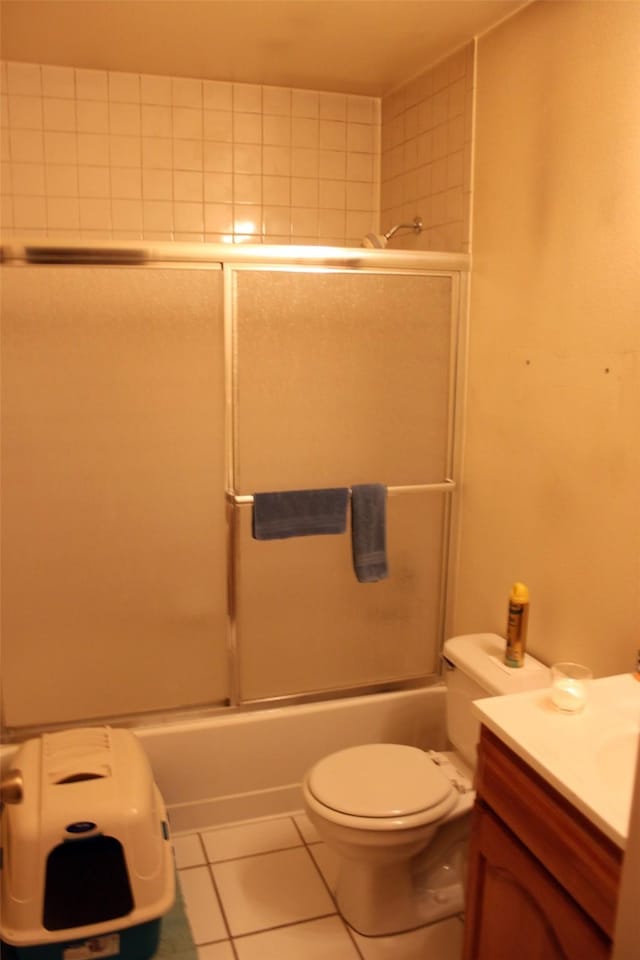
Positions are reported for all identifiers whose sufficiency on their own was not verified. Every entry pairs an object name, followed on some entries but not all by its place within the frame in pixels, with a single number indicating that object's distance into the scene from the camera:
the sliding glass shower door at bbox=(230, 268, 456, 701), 2.18
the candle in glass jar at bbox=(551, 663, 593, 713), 1.42
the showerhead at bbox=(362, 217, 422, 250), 2.45
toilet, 1.77
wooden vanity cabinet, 1.13
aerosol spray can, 1.92
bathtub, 2.26
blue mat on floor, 1.80
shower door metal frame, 1.97
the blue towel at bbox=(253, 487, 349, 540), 2.20
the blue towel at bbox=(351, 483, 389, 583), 2.29
